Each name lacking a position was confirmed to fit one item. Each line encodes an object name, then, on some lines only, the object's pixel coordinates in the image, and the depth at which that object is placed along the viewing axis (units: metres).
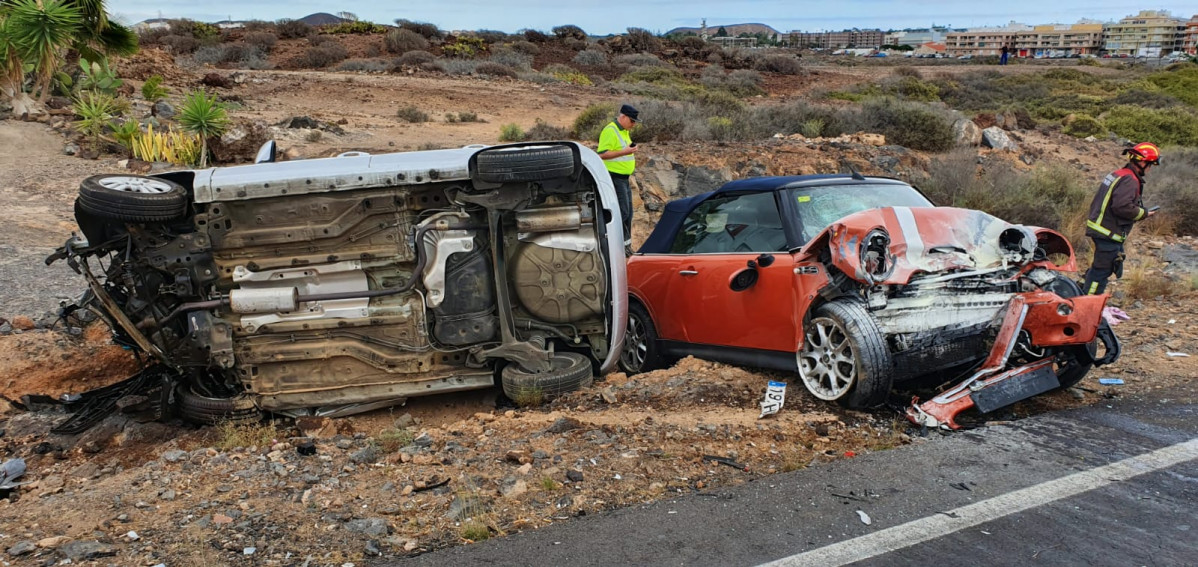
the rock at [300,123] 20.08
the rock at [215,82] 26.33
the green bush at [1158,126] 25.41
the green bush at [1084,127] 26.11
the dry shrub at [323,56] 37.16
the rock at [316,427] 5.93
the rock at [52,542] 4.00
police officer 9.78
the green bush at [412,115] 23.78
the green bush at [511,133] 20.33
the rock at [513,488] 4.46
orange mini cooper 5.33
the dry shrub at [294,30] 44.03
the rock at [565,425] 5.30
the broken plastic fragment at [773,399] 5.54
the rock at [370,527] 4.10
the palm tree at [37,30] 15.71
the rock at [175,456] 5.20
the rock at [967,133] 18.78
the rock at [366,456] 5.10
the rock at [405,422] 5.93
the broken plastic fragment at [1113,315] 5.88
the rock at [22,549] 3.96
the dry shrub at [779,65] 46.59
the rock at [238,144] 16.64
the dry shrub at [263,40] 40.72
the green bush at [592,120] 19.43
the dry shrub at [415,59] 36.12
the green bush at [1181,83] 35.98
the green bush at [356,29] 45.28
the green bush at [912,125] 18.34
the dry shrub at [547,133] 19.53
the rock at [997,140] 19.16
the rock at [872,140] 17.29
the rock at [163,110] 19.83
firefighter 8.20
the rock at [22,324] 8.04
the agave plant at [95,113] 16.86
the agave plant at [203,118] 15.58
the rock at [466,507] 4.23
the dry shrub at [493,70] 35.09
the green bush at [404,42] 40.94
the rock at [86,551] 3.90
